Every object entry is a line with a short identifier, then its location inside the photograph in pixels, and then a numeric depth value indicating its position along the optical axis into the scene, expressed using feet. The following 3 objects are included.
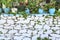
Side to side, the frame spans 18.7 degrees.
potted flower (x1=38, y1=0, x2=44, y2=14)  24.00
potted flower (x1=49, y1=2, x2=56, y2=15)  23.70
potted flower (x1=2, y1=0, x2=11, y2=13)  24.03
